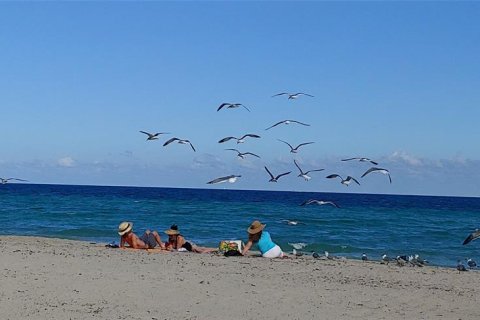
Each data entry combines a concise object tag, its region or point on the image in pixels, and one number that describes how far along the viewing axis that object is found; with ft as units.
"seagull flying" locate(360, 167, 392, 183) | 57.98
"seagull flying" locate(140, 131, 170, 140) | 59.11
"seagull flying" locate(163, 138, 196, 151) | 56.61
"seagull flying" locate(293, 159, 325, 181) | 61.62
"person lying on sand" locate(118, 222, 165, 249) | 58.85
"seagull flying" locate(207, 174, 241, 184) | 53.76
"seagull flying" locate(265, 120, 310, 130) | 58.75
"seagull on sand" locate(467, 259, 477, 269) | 60.80
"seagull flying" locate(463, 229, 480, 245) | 37.06
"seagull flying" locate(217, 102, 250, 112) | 57.07
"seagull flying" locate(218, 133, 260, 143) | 56.58
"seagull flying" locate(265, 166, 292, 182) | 61.87
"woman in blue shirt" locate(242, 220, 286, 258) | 55.16
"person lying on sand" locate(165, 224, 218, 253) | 59.72
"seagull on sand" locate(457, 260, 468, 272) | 56.51
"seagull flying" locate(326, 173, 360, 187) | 59.96
